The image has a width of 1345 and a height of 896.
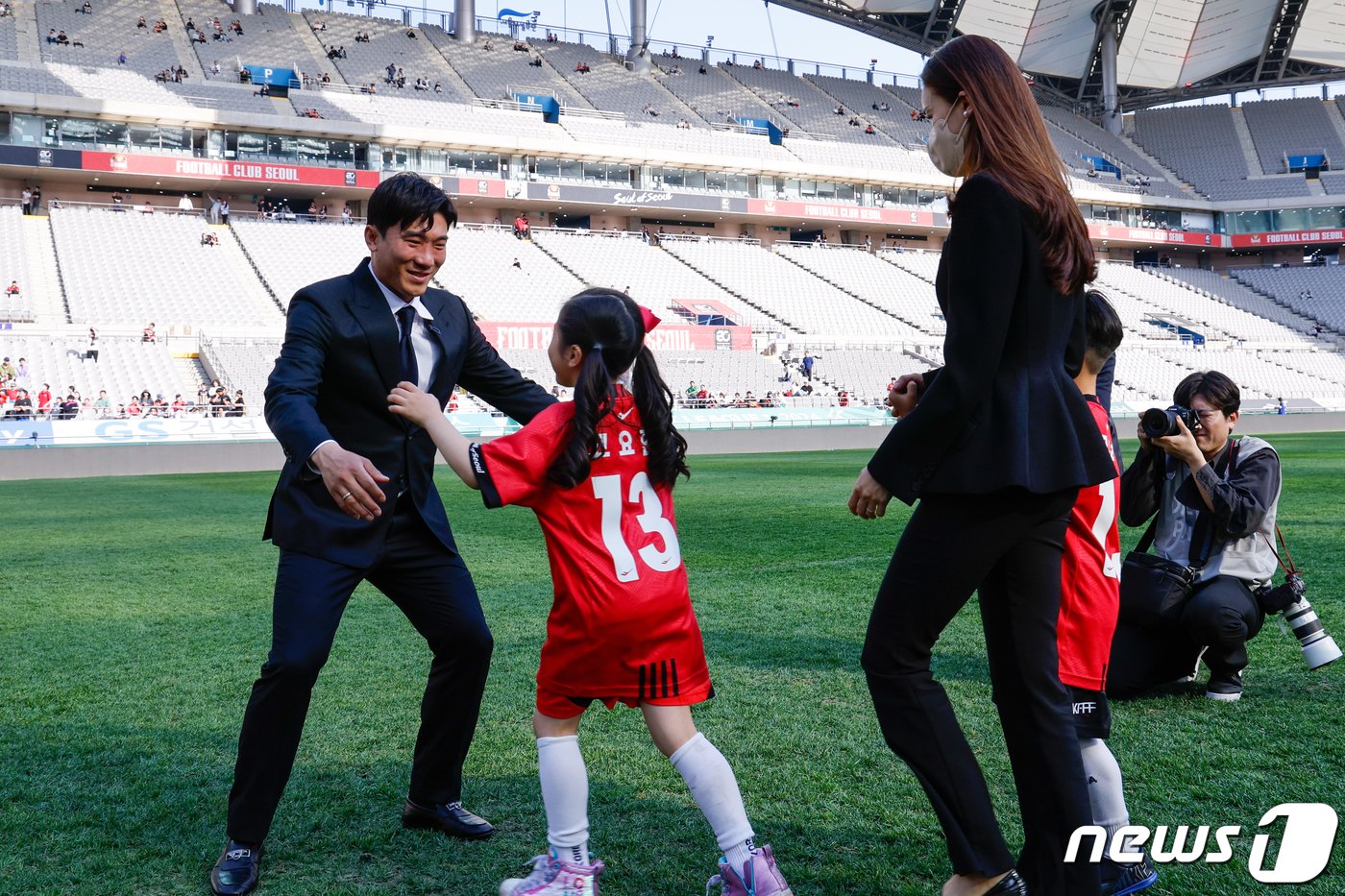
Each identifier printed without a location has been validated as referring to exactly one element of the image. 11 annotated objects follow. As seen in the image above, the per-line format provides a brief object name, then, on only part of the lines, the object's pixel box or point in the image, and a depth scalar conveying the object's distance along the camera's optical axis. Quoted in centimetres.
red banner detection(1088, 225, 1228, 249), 5631
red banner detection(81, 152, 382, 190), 3912
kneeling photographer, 429
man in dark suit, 309
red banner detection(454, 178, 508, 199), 4438
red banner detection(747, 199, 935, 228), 5066
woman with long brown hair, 236
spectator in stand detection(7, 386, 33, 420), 2428
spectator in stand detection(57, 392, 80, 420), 2455
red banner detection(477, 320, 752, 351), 3497
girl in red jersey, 279
